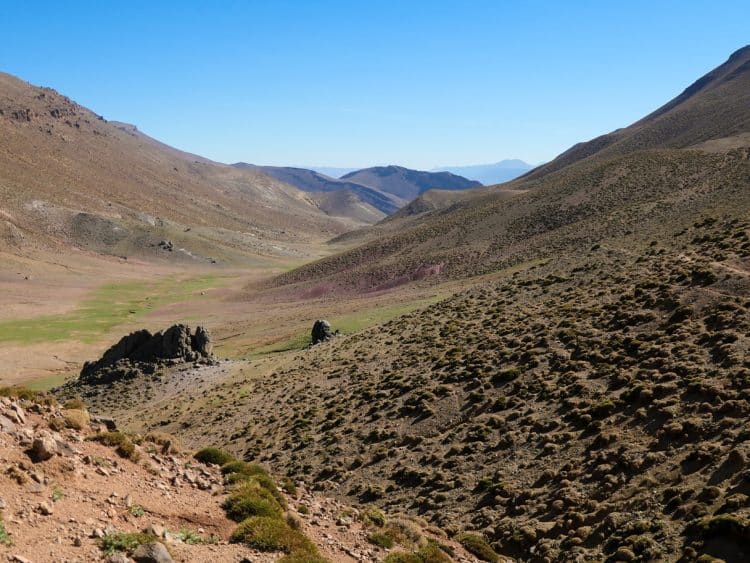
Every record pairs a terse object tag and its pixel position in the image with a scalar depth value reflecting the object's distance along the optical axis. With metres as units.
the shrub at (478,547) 16.84
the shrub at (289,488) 17.18
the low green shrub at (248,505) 13.23
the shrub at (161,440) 16.97
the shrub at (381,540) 14.57
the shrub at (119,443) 14.53
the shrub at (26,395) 15.32
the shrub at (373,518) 16.11
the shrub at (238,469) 16.40
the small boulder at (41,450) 12.00
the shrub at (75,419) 15.03
